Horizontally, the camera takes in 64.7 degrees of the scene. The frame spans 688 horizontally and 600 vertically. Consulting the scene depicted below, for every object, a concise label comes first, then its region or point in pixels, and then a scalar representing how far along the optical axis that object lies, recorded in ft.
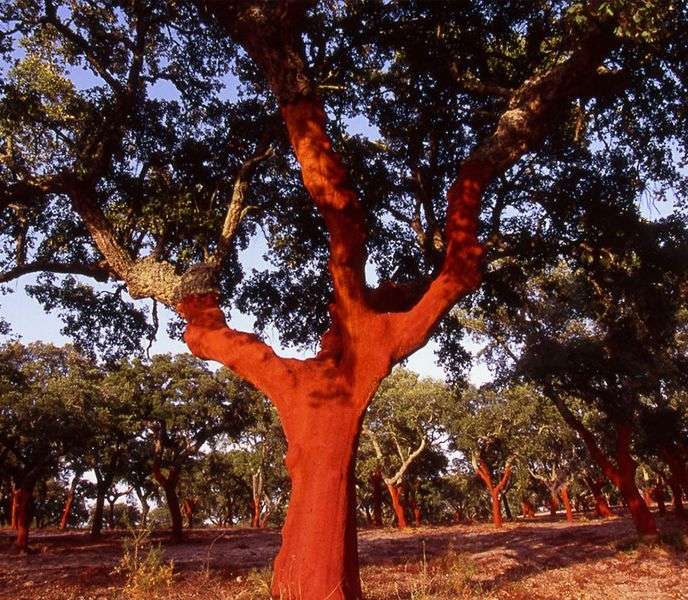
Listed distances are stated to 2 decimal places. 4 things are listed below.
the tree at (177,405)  82.28
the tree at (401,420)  110.42
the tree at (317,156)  21.04
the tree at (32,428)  66.03
